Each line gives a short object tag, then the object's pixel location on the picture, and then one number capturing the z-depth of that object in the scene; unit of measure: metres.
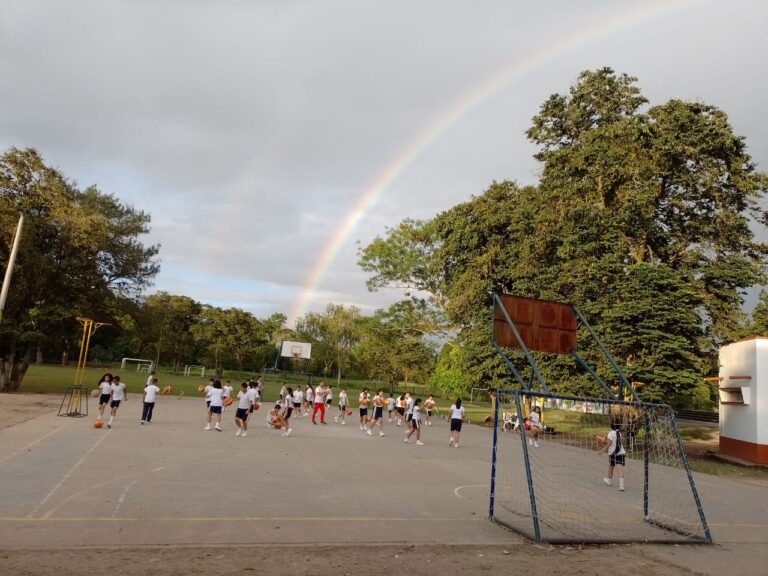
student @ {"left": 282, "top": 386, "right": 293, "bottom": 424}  20.69
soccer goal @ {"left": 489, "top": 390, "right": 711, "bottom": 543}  9.19
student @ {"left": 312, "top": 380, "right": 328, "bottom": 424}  24.86
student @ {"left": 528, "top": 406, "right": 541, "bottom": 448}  22.12
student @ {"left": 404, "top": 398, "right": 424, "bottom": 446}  20.17
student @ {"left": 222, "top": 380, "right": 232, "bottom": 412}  23.17
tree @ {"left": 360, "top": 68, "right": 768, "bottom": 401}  26.38
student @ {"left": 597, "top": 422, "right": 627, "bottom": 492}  13.75
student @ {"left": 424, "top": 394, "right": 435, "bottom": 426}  28.73
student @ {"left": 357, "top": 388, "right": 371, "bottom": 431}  23.16
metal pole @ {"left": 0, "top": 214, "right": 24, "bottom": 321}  23.70
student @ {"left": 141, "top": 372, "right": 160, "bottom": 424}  19.28
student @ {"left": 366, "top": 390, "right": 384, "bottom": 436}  22.71
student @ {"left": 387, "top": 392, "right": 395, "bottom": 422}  27.86
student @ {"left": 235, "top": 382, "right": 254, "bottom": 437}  18.55
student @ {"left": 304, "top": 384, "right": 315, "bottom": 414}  28.56
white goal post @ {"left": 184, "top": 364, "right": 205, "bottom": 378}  74.82
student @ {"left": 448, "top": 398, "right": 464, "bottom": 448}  20.11
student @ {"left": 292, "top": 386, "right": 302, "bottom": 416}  25.31
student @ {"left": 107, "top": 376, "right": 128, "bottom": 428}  18.75
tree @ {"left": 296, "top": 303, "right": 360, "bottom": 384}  79.62
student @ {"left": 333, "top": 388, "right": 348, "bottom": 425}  27.01
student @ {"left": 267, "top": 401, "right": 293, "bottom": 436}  19.69
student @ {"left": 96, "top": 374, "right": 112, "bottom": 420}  18.48
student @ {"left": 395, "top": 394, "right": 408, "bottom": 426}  27.33
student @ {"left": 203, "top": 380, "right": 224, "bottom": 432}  18.77
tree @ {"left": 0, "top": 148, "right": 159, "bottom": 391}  30.59
